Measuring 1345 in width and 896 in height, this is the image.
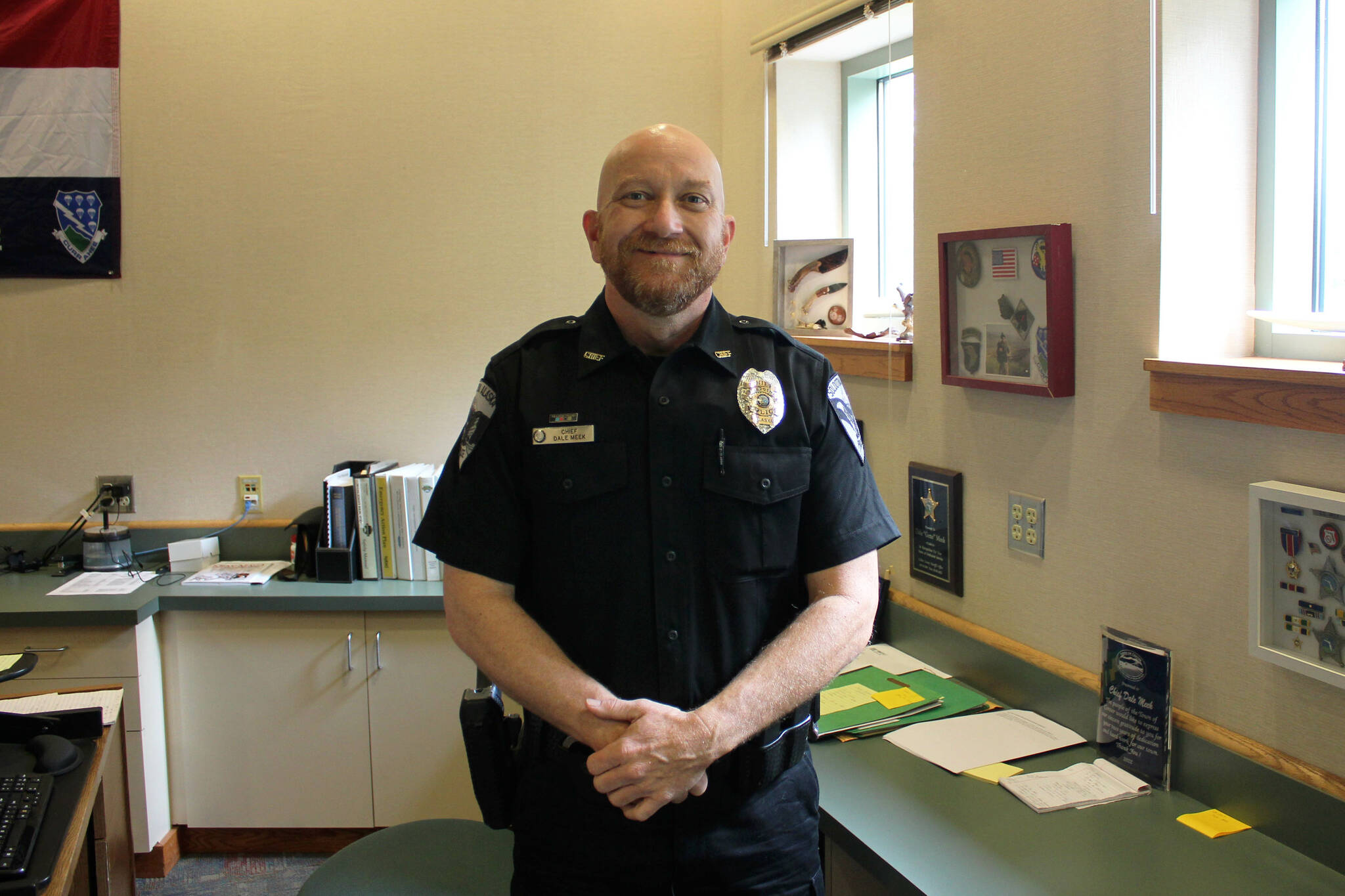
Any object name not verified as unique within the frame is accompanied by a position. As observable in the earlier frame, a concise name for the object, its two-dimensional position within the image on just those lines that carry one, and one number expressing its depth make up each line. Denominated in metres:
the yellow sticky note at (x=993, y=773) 1.75
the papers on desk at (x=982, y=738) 1.82
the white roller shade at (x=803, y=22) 2.46
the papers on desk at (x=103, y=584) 2.88
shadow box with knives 2.75
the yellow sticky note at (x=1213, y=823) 1.54
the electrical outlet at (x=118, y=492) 3.23
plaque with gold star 2.22
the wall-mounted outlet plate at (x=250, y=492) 3.27
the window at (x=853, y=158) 2.81
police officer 1.40
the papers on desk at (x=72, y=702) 1.90
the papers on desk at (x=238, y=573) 2.96
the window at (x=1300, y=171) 1.59
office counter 2.14
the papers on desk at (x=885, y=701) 1.99
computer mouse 1.65
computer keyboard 1.36
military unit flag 3.11
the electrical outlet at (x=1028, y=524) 1.97
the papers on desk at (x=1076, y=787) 1.65
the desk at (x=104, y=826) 1.62
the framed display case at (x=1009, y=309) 1.85
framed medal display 1.40
